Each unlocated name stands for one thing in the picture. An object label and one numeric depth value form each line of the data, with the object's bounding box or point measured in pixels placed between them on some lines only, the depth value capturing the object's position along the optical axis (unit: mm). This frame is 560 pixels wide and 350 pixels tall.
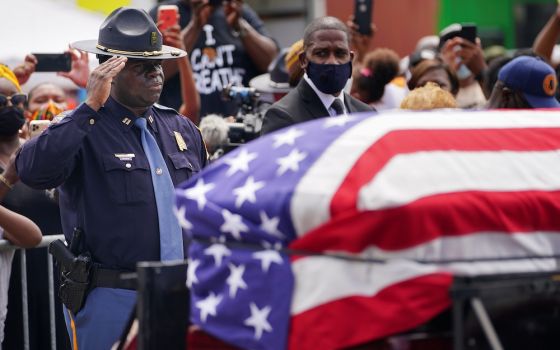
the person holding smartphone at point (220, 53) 16547
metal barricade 12668
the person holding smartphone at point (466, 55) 16828
